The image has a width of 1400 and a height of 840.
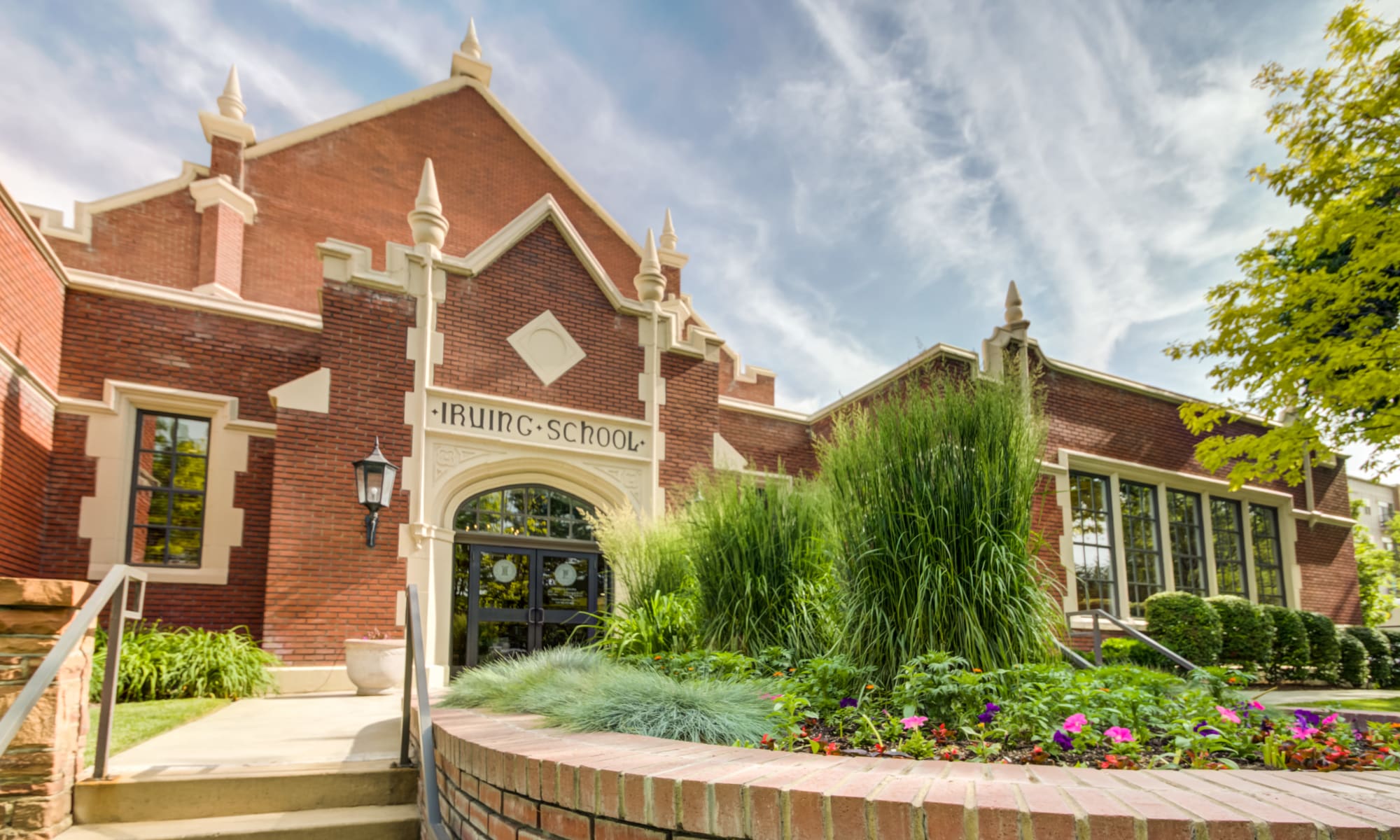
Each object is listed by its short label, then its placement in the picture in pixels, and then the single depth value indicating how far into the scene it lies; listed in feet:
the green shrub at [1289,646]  38.86
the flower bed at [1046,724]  9.79
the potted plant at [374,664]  26.96
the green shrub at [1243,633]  37.47
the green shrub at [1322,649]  39.91
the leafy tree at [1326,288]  26.16
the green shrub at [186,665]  24.93
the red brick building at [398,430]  28.99
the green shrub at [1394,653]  43.34
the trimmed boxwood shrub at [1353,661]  40.98
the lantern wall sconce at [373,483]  28.76
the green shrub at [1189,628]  35.94
